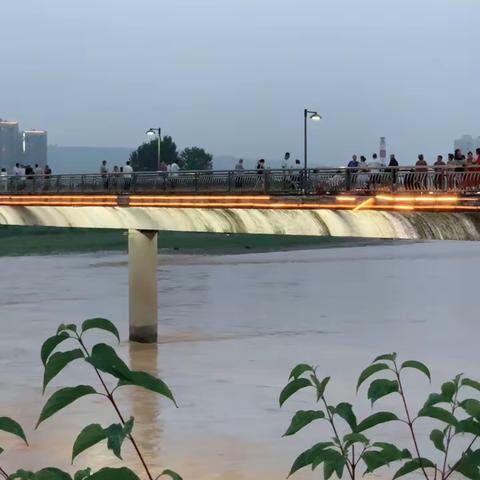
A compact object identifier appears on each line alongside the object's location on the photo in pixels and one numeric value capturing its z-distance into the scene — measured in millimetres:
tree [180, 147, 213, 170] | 196750
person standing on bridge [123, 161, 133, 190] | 49925
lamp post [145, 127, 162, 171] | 54853
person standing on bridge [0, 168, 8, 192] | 56797
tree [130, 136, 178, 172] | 168875
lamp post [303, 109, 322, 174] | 45875
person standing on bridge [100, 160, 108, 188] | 50656
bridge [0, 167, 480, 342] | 33406
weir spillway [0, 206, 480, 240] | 33844
